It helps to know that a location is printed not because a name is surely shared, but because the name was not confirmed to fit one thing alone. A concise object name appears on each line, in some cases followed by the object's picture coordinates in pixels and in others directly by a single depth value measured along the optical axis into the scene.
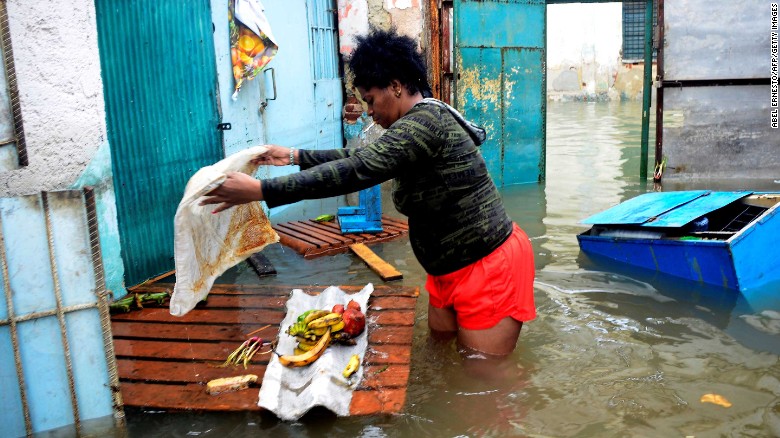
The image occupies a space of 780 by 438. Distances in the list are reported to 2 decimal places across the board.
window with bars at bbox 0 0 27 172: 3.04
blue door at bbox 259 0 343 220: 7.13
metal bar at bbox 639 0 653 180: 8.52
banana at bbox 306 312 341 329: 3.39
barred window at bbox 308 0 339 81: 8.25
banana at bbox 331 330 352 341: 3.45
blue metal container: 4.58
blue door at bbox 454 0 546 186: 8.48
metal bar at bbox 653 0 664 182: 8.29
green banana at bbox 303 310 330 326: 3.44
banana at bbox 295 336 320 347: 3.38
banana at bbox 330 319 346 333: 3.46
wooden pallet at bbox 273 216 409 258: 6.05
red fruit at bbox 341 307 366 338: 3.53
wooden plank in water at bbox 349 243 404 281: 5.20
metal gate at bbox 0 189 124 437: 2.68
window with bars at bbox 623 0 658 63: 20.91
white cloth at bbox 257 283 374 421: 2.95
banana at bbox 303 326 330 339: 3.38
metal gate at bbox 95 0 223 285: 4.69
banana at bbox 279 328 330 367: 3.25
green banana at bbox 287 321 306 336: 3.40
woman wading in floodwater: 2.84
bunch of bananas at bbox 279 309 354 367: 3.27
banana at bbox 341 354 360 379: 3.17
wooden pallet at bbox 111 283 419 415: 3.09
